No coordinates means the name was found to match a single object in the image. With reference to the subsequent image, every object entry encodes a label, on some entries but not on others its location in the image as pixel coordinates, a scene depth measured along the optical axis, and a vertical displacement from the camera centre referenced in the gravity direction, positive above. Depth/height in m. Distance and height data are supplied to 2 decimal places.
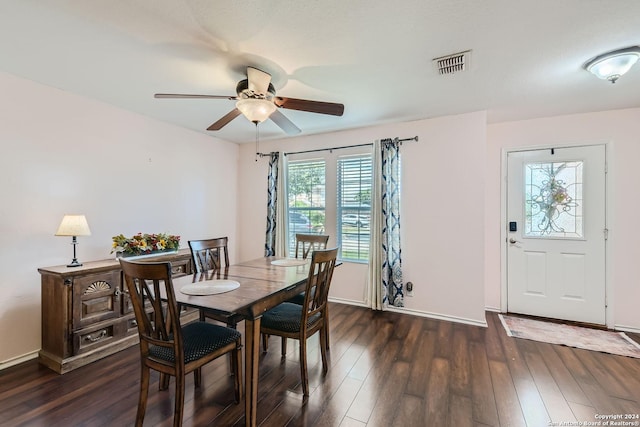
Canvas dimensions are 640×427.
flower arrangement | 2.80 -0.33
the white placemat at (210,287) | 1.80 -0.51
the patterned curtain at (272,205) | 4.36 +0.13
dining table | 1.62 -0.51
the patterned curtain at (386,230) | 3.60 -0.21
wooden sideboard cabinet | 2.29 -0.89
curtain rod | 3.56 +0.95
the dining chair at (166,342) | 1.49 -0.80
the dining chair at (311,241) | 3.21 -0.33
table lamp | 2.34 -0.13
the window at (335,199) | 3.92 +0.21
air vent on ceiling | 2.05 +1.15
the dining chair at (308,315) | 1.97 -0.79
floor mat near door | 2.66 -1.27
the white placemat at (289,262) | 2.74 -0.50
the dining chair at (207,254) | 2.60 -0.40
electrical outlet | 3.57 -0.97
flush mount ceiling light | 1.94 +1.10
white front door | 3.22 -0.23
